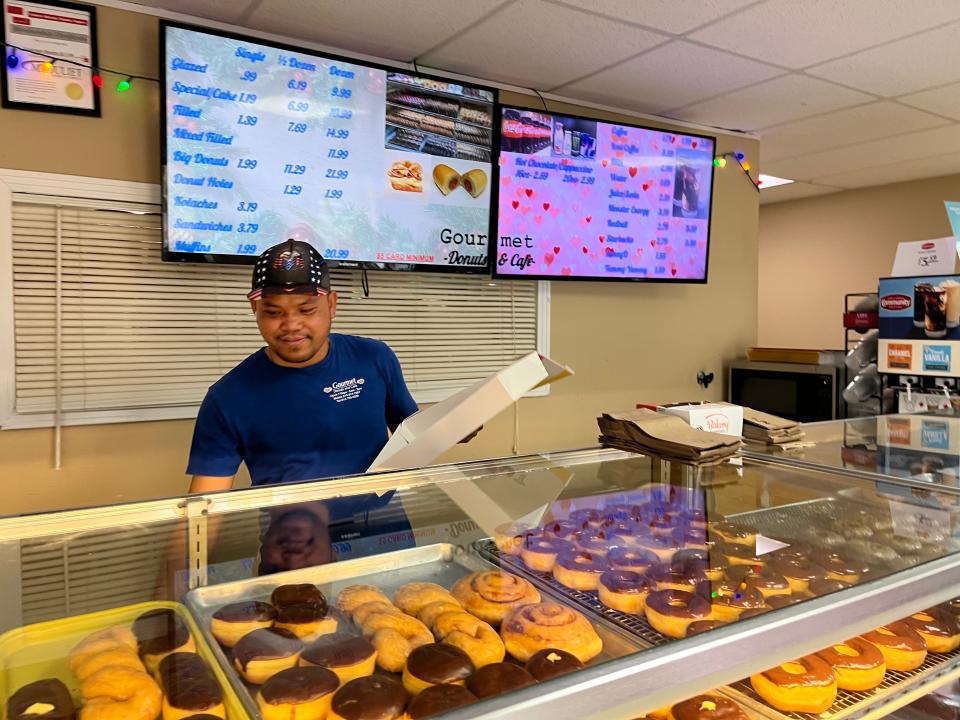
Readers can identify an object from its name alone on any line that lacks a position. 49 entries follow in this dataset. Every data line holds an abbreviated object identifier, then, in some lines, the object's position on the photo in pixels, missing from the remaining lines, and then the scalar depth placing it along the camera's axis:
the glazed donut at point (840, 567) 0.98
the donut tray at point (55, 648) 0.78
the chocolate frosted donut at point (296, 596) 0.96
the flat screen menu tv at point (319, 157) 2.53
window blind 2.47
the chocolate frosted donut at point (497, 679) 0.71
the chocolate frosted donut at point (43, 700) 0.72
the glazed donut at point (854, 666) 1.12
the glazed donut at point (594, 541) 1.20
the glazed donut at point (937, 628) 1.27
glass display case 0.80
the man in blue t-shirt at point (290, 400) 1.87
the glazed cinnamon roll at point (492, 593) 1.02
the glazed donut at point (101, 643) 0.83
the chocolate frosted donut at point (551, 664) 0.73
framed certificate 2.38
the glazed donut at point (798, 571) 0.99
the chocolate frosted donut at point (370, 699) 0.76
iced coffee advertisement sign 3.72
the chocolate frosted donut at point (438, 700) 0.69
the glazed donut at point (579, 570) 1.12
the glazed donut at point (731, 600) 0.90
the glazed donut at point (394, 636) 0.88
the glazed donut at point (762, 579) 0.97
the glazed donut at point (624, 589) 1.03
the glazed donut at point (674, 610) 0.90
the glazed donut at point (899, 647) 1.19
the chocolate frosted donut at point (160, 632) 0.86
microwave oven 4.01
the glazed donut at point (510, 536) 1.19
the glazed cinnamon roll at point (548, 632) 0.87
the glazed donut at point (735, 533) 1.22
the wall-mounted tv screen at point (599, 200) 3.34
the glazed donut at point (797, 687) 1.03
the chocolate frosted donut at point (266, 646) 0.84
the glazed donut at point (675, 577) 1.05
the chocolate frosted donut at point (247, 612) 0.92
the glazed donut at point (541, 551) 1.15
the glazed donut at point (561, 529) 1.25
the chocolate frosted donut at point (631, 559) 1.13
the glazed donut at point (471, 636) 0.87
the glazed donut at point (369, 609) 0.97
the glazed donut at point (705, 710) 1.00
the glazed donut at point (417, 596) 1.03
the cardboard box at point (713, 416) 1.69
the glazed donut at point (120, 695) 0.75
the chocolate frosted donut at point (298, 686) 0.78
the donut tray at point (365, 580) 0.86
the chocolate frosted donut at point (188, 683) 0.77
